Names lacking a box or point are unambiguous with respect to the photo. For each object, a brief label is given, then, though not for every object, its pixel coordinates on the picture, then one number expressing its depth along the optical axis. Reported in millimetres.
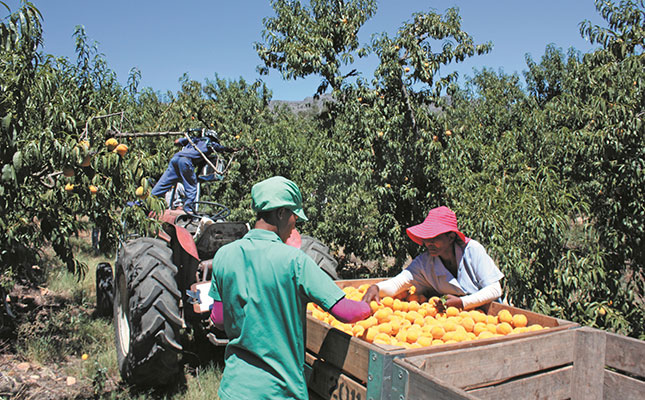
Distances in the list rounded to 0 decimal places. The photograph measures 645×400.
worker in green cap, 1946
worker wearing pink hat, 2914
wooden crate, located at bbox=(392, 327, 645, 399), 1816
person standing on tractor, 4686
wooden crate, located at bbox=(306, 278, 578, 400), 1851
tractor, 3721
